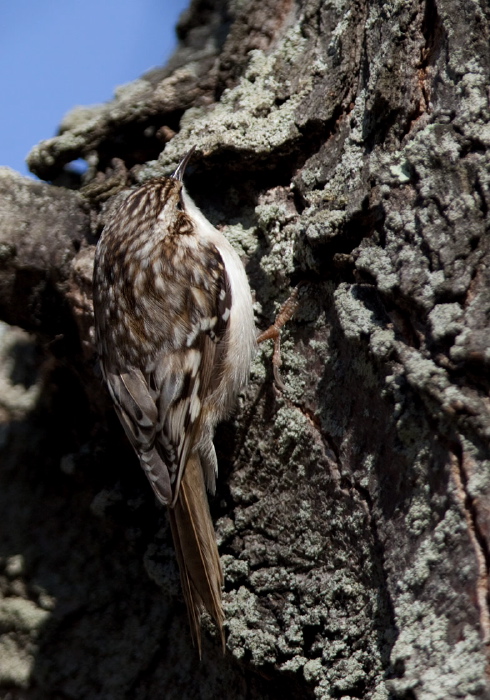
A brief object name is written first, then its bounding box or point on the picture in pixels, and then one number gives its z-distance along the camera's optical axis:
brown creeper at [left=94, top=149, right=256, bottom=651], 2.97
